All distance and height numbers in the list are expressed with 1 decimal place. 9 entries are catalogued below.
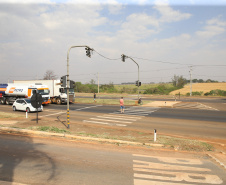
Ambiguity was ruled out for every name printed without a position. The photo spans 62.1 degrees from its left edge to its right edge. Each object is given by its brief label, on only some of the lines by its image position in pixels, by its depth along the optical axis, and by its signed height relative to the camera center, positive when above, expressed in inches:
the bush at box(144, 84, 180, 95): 2511.6 +1.3
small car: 830.2 -62.2
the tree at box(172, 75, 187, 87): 3174.7 +173.4
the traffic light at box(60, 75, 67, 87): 485.9 +29.0
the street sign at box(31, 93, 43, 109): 524.4 -24.7
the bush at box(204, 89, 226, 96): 2075.5 -21.9
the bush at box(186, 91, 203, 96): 2169.4 -23.0
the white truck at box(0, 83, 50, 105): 1043.9 +1.1
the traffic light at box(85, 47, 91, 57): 560.4 +117.2
